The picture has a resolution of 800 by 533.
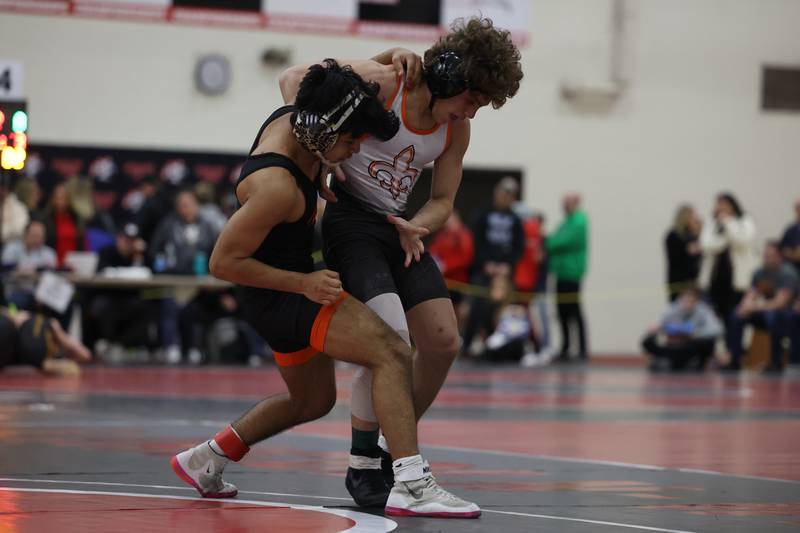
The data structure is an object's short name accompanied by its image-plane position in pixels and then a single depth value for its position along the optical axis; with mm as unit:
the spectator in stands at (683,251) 18812
